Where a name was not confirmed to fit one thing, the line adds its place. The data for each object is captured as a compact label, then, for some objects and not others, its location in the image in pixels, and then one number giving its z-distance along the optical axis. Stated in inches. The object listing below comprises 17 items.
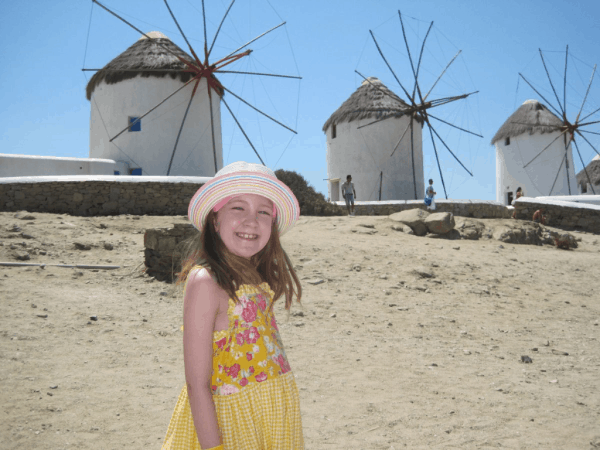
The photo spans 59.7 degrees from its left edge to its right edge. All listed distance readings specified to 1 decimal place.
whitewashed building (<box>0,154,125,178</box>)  565.3
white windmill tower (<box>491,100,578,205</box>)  889.5
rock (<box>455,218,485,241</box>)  435.5
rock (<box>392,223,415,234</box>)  433.7
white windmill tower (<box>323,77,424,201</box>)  790.5
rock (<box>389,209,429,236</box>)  437.7
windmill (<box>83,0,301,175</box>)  612.7
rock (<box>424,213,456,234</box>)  430.6
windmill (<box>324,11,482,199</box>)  745.0
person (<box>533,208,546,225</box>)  561.6
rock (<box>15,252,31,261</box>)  283.1
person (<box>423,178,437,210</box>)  586.4
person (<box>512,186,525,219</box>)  593.4
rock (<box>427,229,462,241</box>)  430.0
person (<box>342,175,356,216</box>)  555.2
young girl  56.5
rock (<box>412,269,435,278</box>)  299.1
